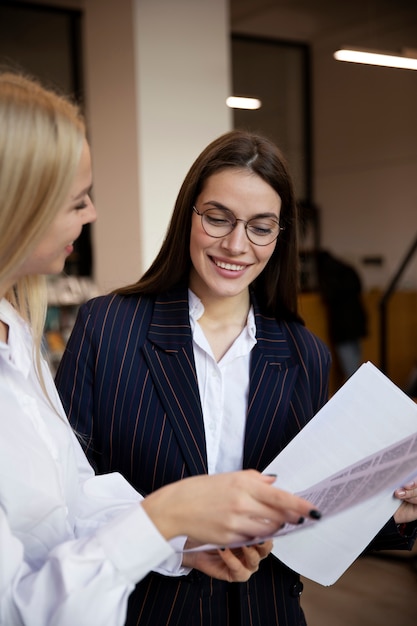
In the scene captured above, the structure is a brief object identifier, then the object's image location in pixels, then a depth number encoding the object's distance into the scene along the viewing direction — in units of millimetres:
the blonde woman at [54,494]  888
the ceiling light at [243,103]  7817
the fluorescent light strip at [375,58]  5316
